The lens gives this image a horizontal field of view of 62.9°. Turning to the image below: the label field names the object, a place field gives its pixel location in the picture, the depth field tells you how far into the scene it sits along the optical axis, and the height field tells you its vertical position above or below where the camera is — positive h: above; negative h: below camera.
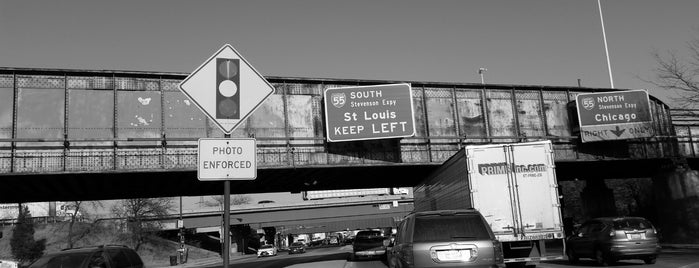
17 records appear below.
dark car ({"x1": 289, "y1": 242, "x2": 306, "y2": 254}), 65.64 -3.61
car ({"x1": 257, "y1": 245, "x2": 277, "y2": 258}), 62.88 -3.54
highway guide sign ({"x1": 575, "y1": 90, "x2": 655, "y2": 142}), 25.27 +3.41
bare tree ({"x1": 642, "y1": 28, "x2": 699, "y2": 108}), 25.77 +4.50
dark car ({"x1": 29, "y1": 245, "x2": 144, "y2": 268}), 11.01 -0.51
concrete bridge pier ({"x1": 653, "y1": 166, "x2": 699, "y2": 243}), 25.95 -0.79
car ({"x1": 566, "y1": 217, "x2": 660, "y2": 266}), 16.53 -1.39
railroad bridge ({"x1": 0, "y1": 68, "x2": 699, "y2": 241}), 20.61 +3.14
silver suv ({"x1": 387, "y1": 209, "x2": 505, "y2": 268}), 9.68 -0.62
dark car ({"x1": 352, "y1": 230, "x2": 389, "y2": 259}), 28.64 -1.73
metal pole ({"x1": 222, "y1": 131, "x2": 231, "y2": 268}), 6.26 -0.03
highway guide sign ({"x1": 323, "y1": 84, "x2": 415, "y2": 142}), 22.84 +3.85
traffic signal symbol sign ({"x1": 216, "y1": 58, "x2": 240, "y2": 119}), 6.55 +1.52
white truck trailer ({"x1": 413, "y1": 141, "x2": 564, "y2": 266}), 14.79 +0.19
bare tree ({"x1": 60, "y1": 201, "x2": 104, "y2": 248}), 62.55 +1.17
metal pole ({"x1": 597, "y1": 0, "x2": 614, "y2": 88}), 33.69 +9.21
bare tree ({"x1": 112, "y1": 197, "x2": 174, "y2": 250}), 66.00 +1.34
